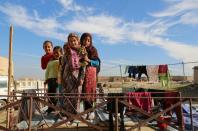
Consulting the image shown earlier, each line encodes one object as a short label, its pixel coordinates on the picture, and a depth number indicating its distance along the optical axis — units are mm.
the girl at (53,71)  3391
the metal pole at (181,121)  2920
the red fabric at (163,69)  7681
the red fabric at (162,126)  3054
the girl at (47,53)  3479
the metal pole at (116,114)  2519
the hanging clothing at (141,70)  8008
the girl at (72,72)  3034
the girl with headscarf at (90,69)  3076
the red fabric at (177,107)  2986
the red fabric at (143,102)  3268
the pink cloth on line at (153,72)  7731
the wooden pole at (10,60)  3803
